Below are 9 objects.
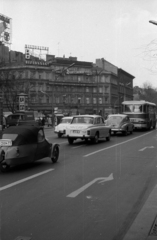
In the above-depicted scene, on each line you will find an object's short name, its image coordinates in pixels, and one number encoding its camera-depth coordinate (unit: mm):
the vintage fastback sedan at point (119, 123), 28109
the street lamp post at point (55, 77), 90075
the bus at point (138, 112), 35375
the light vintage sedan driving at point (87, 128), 19750
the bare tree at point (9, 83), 41656
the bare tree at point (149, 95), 123875
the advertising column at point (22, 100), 36978
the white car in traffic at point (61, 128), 25853
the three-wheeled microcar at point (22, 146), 10648
